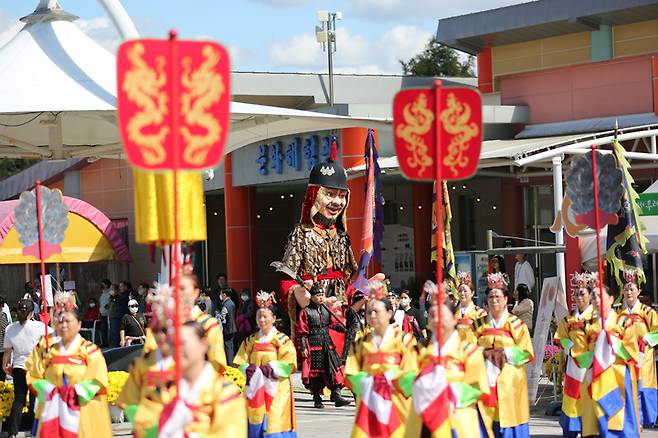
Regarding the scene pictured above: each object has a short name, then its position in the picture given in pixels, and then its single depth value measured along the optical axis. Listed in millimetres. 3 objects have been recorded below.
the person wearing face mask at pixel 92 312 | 25875
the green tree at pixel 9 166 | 51072
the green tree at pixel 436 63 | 55594
